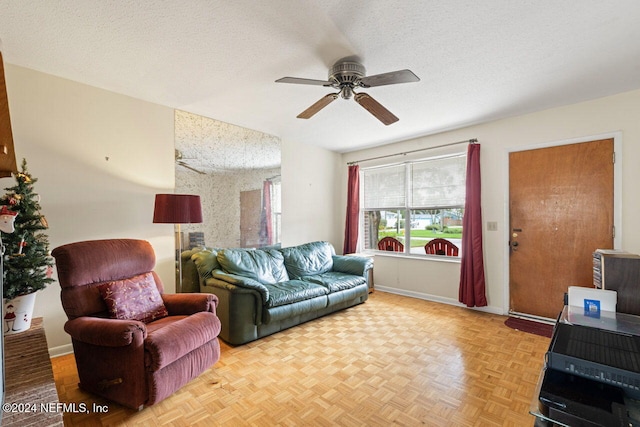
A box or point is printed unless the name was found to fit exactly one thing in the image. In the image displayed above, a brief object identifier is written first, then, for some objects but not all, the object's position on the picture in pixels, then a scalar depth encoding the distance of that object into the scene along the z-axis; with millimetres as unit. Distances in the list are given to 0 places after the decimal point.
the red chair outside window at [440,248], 4082
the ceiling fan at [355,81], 1964
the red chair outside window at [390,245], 4684
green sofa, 2727
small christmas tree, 1968
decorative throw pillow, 2031
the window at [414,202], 4047
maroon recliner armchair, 1736
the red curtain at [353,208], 5074
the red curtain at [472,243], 3635
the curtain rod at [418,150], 3754
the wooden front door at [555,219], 2959
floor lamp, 2621
